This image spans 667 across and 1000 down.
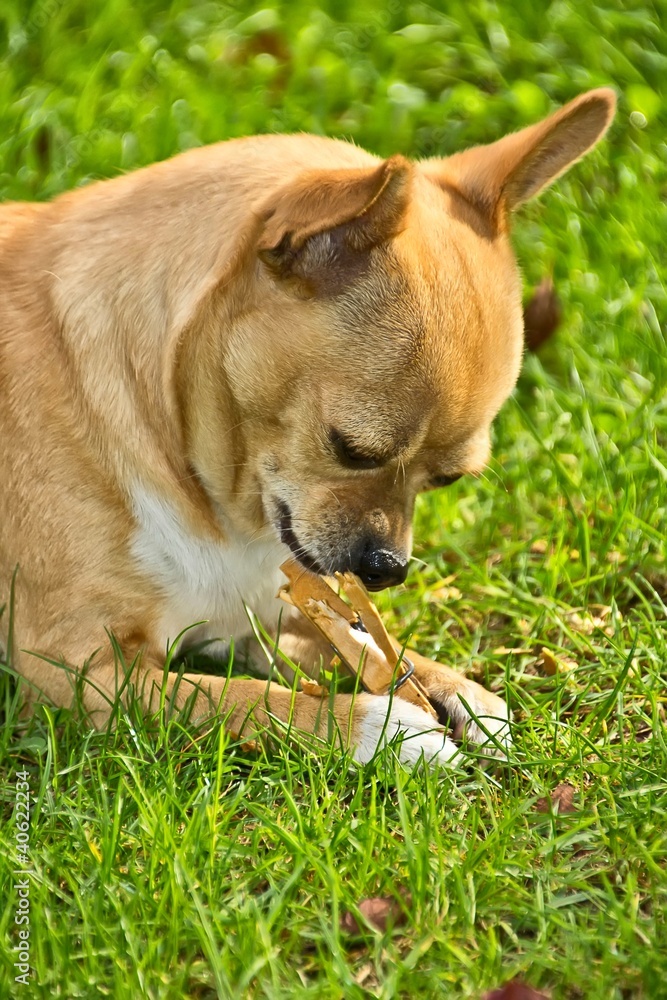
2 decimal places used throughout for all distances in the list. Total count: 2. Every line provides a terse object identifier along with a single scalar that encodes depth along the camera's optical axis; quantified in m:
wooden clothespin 6.13
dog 5.62
